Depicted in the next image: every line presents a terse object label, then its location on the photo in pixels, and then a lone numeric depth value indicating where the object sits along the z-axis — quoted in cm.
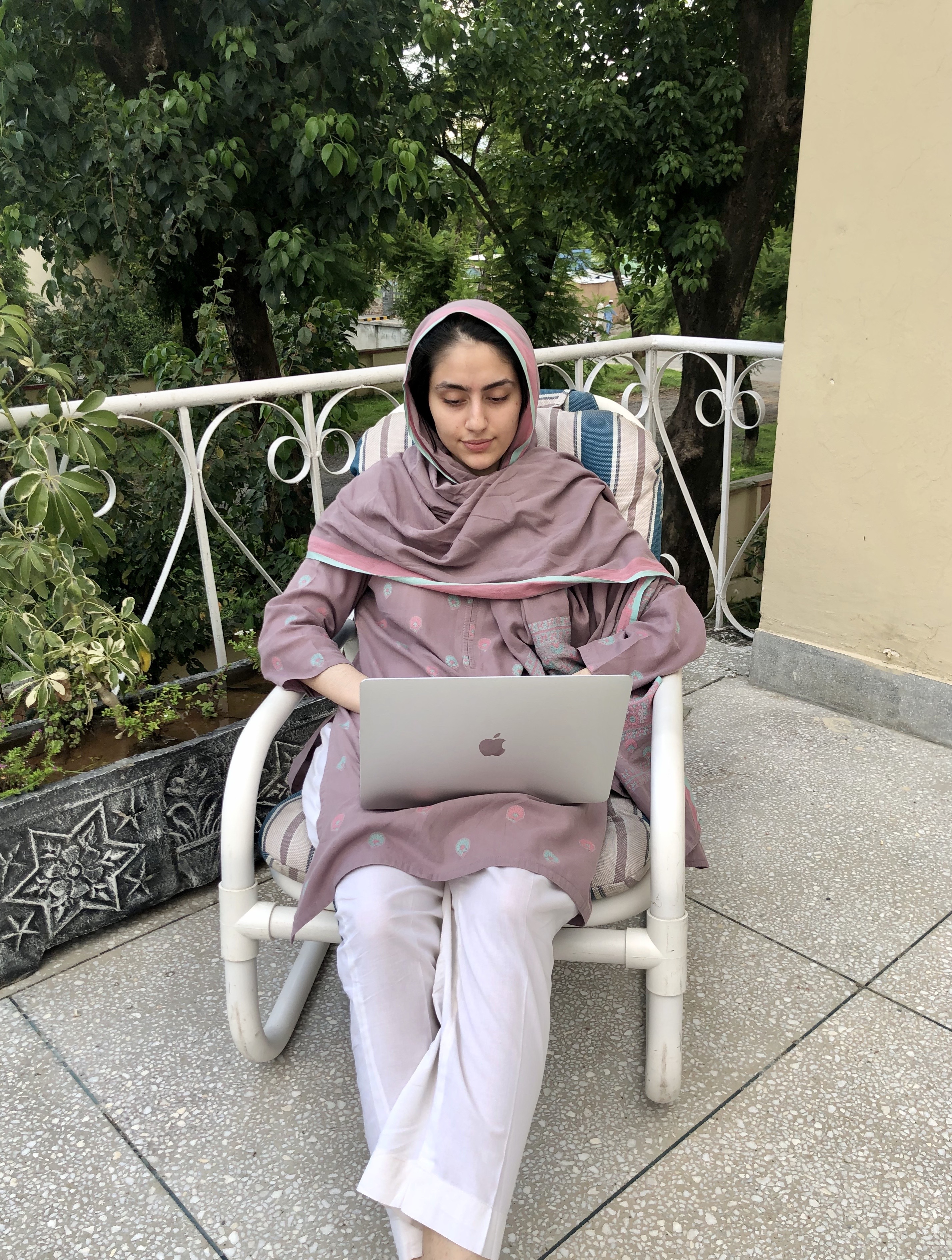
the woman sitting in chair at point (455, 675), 125
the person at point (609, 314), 1116
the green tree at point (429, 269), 1134
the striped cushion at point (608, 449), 204
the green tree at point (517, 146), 625
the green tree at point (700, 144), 705
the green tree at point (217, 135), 446
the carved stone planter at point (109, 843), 183
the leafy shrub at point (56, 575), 188
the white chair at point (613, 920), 148
